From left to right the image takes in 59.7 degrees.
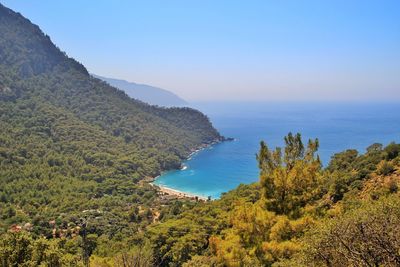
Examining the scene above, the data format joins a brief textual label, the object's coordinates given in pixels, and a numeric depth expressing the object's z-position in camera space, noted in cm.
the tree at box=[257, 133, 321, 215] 1334
